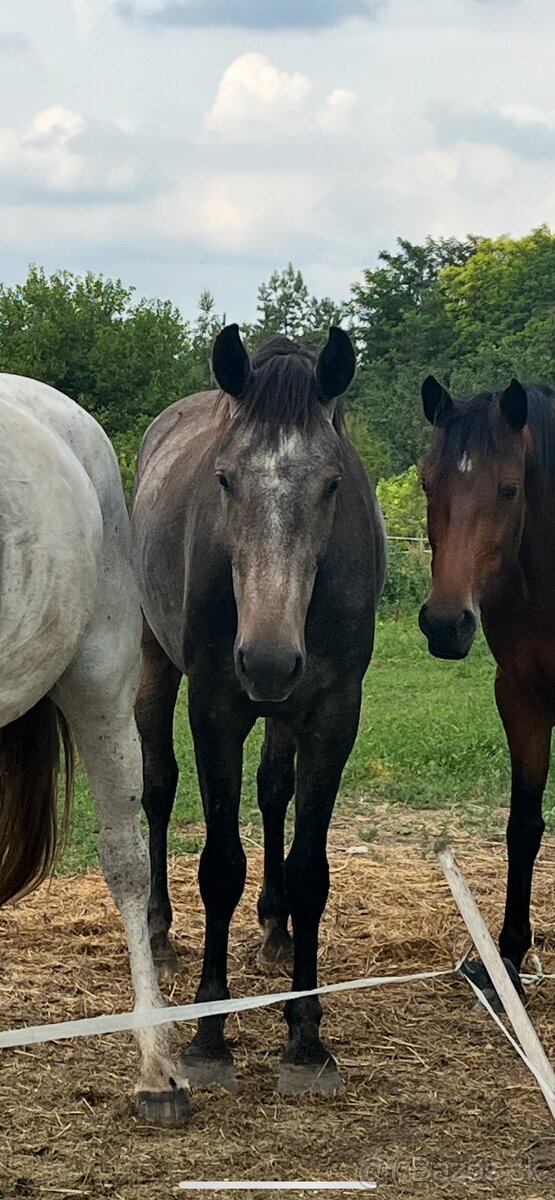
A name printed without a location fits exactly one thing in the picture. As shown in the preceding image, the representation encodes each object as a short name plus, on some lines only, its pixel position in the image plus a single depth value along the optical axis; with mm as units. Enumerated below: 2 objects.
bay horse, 4430
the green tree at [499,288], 42938
